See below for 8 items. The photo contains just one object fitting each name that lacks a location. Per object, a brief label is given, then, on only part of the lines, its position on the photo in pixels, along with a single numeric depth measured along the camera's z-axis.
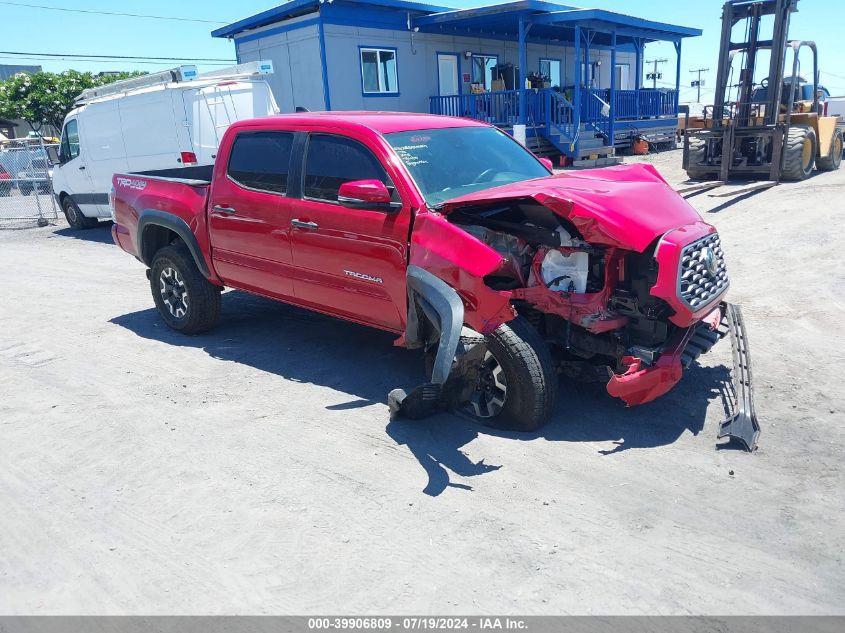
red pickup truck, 4.03
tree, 35.91
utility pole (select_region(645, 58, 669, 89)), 31.27
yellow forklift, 13.50
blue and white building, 18.11
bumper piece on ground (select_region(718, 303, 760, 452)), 3.97
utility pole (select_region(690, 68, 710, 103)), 36.23
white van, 11.55
